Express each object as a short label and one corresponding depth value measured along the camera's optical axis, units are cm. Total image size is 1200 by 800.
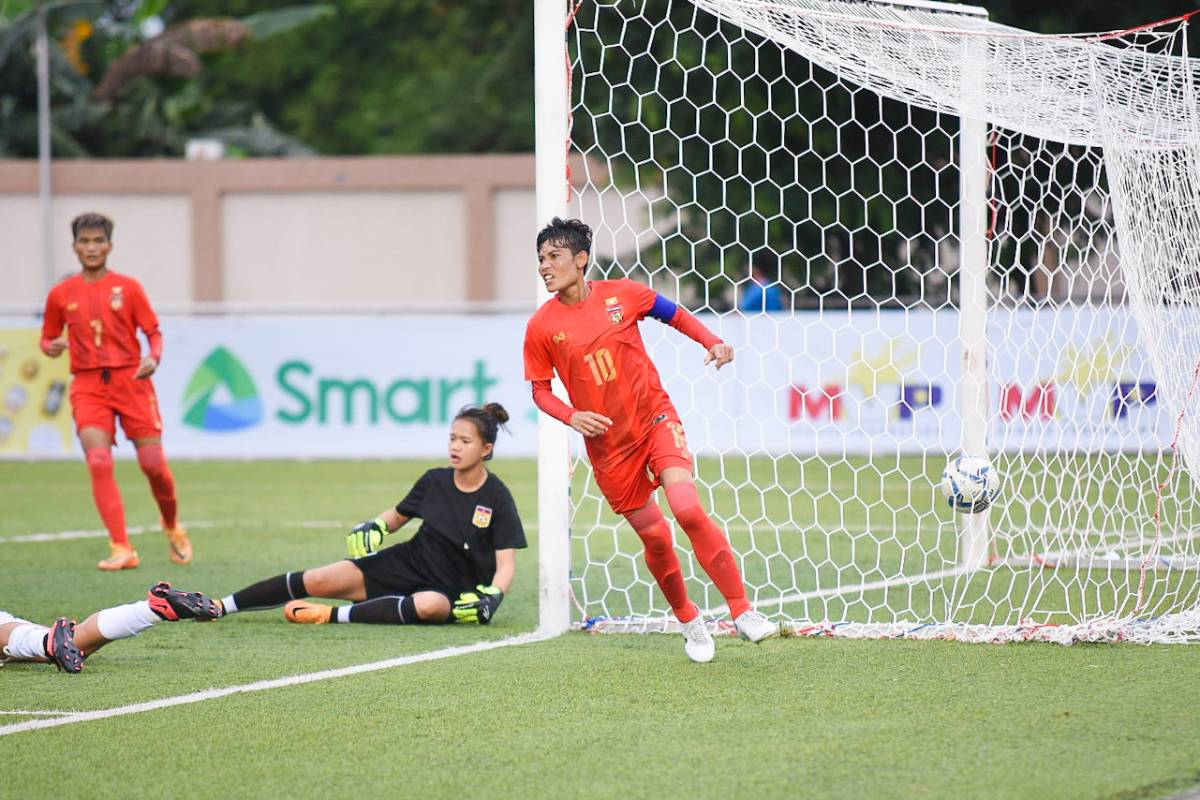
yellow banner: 3231
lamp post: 4934
